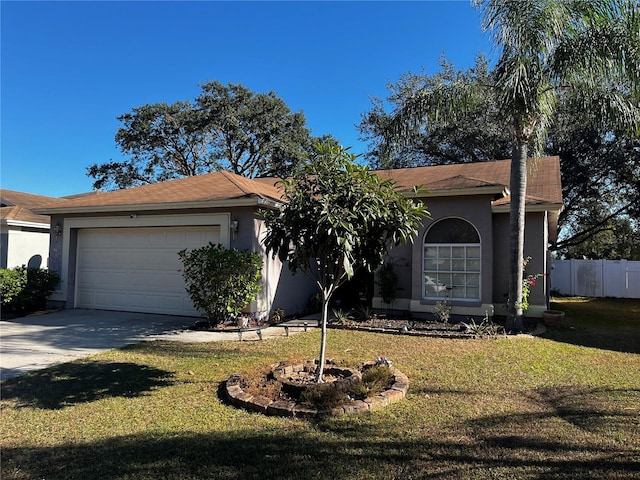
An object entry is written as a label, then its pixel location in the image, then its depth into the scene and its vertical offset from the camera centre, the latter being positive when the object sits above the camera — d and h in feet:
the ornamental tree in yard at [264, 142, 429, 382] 16.05 +1.84
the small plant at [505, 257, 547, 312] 34.02 -1.37
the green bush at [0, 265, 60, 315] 36.83 -2.92
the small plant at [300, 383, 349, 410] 15.20 -5.11
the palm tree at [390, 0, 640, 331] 26.66 +14.09
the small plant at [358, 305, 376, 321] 35.50 -4.46
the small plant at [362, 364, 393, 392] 16.98 -5.00
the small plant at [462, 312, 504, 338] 29.25 -4.71
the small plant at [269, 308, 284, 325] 34.92 -4.76
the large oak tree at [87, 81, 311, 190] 90.68 +28.12
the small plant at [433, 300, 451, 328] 33.37 -3.90
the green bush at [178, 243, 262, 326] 30.58 -1.41
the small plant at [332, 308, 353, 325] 34.16 -4.72
